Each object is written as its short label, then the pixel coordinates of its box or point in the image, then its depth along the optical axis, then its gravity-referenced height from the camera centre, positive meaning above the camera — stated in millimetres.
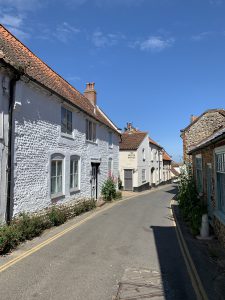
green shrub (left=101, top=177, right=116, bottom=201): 17031 -1686
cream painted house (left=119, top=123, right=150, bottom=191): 26044 +434
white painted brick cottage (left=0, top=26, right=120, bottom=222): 7561 +1284
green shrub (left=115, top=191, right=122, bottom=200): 18562 -2260
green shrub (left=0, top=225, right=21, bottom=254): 6428 -2042
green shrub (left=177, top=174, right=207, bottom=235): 8696 -1654
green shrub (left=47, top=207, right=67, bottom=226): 9535 -2054
